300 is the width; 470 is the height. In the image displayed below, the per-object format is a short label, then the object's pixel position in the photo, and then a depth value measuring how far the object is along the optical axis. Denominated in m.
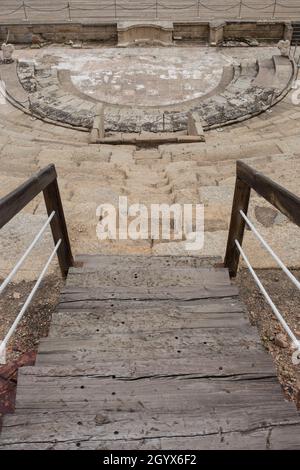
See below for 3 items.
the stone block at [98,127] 10.57
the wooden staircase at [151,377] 1.72
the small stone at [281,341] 3.22
